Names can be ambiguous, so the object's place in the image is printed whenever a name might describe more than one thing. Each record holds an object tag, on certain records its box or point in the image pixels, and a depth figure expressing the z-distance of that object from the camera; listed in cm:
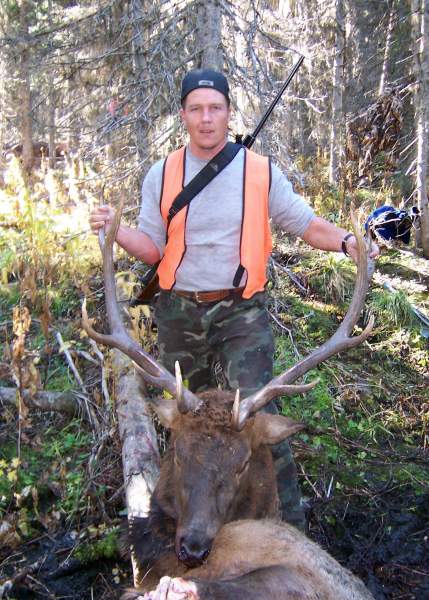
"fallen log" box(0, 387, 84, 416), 562
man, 416
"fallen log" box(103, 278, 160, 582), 418
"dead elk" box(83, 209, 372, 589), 315
